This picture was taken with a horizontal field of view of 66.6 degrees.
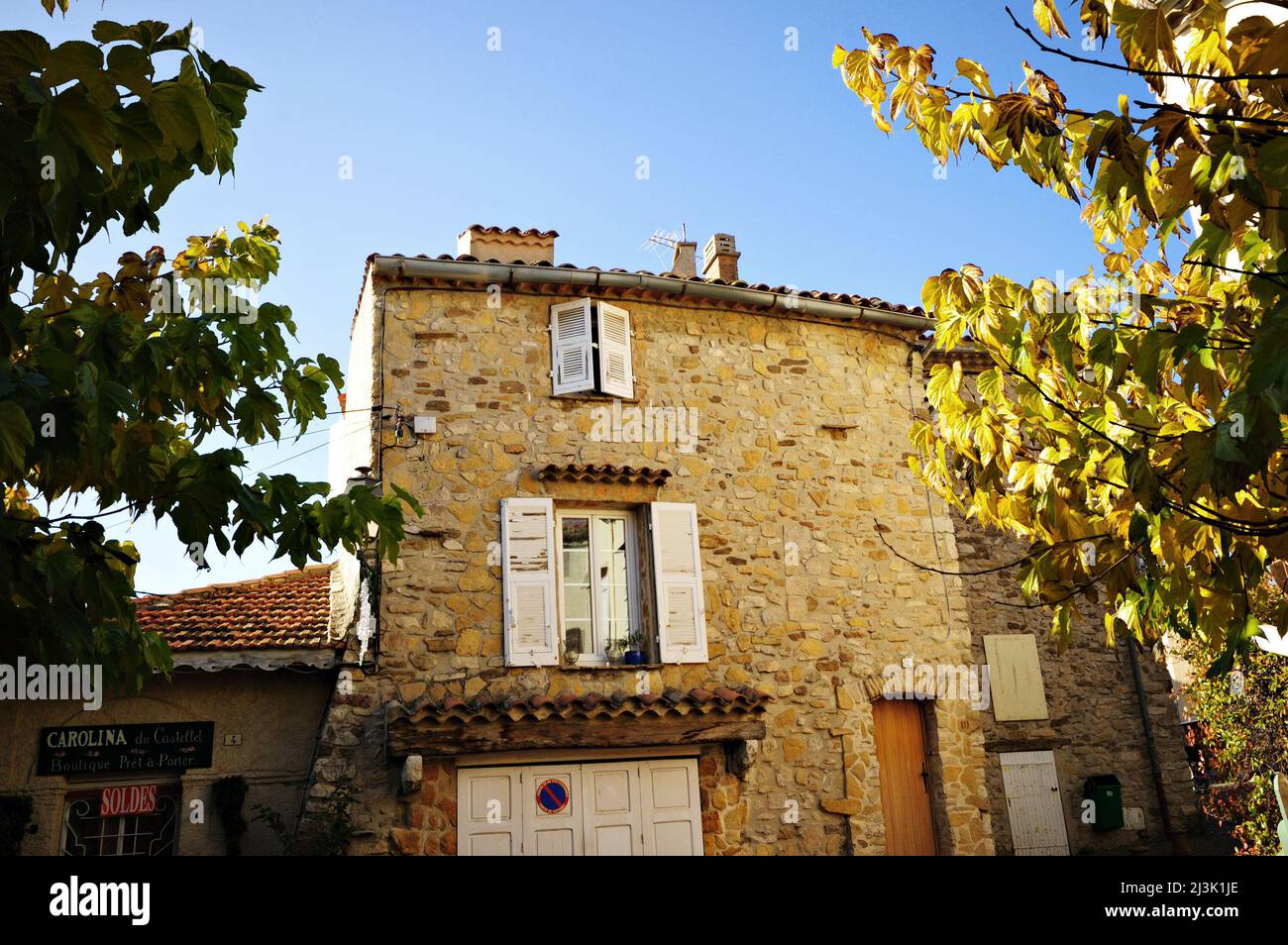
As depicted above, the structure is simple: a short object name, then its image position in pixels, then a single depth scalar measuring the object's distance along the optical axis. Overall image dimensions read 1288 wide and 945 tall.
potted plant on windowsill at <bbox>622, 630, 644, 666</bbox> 9.08
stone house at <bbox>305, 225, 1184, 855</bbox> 8.36
